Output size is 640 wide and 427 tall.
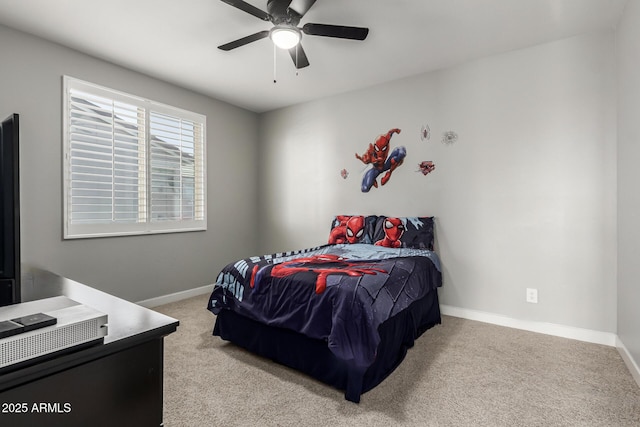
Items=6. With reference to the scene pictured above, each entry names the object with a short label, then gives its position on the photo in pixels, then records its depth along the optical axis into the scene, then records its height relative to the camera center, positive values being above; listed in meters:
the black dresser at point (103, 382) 0.71 -0.42
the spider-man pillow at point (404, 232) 3.33 -0.21
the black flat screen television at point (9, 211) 0.85 +0.00
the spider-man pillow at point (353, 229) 3.70 -0.19
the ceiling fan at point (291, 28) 2.11 +1.25
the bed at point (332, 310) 1.83 -0.64
